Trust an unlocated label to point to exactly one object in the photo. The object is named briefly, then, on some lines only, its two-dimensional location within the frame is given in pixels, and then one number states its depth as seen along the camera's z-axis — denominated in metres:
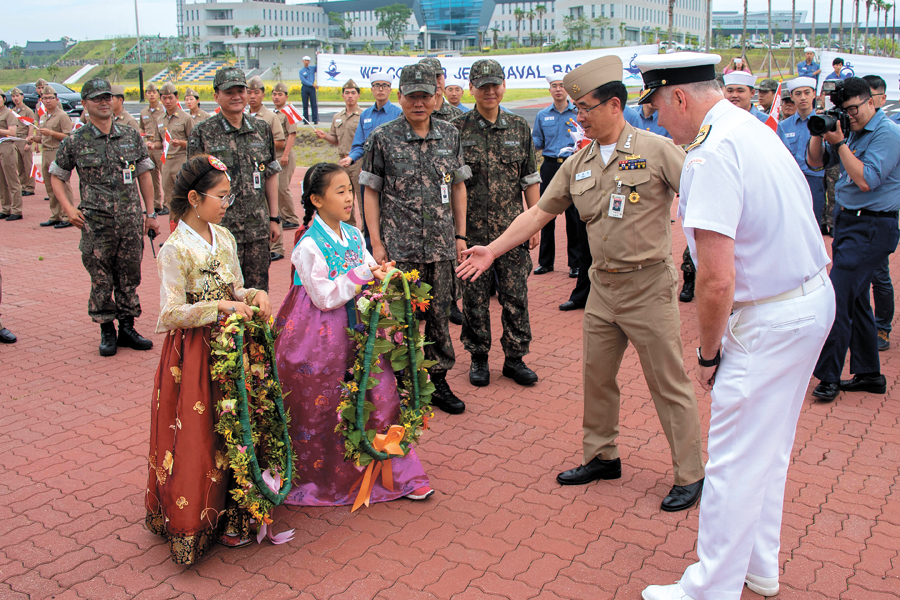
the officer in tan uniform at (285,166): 10.70
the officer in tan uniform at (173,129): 11.02
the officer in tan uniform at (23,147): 13.11
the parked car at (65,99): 29.33
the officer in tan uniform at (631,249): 3.58
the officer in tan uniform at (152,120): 12.42
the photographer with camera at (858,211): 4.89
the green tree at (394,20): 105.12
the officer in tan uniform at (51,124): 11.17
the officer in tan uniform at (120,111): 9.75
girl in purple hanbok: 3.55
